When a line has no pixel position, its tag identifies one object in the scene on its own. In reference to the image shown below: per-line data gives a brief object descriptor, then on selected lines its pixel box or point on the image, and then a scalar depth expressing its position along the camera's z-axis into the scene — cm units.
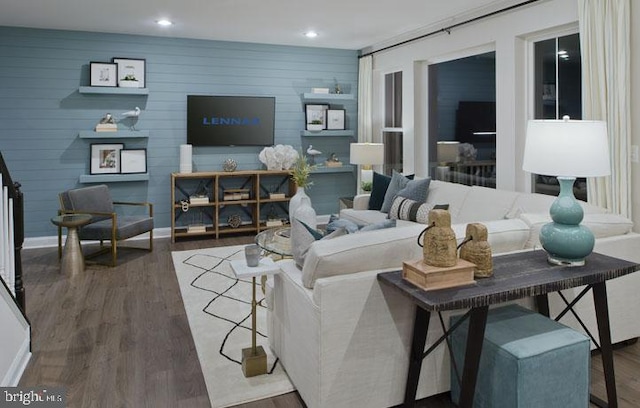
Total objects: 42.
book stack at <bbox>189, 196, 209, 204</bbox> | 621
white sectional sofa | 216
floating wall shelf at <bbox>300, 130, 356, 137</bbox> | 689
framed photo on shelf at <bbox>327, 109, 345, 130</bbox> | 705
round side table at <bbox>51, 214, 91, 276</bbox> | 476
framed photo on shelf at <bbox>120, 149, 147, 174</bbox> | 614
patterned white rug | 262
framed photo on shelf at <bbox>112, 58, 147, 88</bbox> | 599
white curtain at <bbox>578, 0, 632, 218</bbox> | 338
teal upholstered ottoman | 203
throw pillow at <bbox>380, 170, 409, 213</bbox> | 532
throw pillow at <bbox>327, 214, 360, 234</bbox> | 290
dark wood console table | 195
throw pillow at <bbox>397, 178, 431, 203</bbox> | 506
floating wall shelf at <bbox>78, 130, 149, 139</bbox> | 589
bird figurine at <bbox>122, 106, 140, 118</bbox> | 604
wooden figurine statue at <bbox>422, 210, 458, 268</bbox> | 205
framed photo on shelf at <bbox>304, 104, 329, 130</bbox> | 692
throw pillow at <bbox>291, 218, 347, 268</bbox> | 253
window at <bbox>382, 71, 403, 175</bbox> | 664
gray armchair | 506
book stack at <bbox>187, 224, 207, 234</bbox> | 620
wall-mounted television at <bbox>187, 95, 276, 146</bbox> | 641
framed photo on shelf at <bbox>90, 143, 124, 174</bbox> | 604
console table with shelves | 624
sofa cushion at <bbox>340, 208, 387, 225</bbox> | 522
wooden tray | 200
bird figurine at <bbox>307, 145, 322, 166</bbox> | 695
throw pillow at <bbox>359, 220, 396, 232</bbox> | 272
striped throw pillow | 479
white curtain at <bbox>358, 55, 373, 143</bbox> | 691
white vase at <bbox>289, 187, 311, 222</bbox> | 459
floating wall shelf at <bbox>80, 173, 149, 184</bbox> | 596
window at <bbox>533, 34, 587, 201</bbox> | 412
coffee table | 352
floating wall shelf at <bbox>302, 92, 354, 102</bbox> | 678
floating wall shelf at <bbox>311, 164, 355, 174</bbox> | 702
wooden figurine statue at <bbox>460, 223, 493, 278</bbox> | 215
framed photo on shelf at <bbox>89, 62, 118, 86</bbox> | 590
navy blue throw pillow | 562
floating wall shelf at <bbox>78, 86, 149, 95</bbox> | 581
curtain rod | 438
